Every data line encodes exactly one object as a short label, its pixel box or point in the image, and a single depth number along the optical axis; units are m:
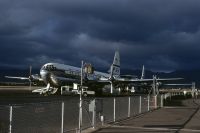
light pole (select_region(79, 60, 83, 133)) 11.26
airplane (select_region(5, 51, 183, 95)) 41.82
